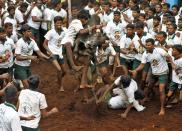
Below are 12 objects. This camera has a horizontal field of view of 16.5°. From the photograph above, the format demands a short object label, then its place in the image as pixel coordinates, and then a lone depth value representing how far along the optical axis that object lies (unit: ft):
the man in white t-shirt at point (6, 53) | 42.51
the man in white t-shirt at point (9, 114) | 25.59
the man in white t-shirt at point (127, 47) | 46.33
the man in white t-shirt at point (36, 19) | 58.34
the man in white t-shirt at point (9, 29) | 44.96
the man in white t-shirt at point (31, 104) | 31.01
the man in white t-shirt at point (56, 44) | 46.78
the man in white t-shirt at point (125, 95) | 41.31
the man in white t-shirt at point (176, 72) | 40.94
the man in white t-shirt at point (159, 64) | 42.44
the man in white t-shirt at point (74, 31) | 40.94
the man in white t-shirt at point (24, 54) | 43.35
